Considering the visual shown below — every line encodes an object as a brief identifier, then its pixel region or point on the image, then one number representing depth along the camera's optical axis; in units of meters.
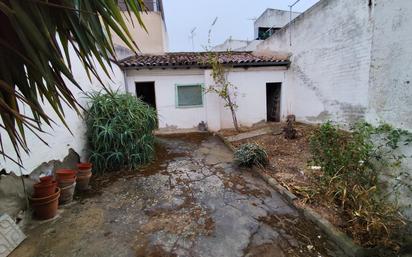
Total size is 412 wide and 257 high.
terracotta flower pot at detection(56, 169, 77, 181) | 3.27
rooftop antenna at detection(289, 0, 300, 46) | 7.47
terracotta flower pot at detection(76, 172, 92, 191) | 3.71
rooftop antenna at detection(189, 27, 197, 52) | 13.50
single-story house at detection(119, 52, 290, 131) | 7.98
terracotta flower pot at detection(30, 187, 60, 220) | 2.80
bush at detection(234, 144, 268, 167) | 4.73
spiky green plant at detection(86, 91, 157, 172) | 4.53
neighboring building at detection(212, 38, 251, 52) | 14.33
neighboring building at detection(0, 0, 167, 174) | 2.90
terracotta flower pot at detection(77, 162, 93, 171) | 3.76
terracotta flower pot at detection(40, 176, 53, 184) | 2.92
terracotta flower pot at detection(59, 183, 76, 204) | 3.24
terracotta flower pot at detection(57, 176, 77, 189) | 3.23
